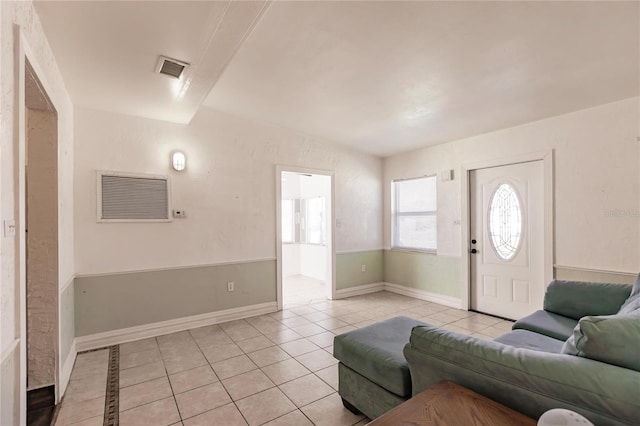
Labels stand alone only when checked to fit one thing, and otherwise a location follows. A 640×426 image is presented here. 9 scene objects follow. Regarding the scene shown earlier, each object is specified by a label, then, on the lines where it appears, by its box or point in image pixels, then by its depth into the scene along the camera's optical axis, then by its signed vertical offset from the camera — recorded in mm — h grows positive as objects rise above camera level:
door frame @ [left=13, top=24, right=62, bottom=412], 1377 +112
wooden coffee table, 1060 -736
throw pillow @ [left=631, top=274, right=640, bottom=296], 2137 -555
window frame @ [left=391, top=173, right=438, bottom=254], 5402 -53
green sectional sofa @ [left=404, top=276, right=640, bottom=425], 1022 -618
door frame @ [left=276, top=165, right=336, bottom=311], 4355 -207
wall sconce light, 3594 +622
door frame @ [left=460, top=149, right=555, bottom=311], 3479 +23
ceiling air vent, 2324 +1170
